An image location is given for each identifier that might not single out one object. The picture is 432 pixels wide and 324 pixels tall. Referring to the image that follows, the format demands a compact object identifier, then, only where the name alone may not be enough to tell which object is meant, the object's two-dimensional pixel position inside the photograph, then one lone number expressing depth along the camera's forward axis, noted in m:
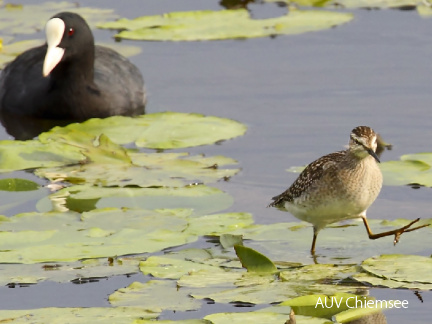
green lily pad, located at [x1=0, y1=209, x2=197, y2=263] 12.22
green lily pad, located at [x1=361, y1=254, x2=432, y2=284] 11.25
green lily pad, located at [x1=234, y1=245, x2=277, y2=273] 11.55
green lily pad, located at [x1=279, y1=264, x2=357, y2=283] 11.46
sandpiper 12.19
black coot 19.75
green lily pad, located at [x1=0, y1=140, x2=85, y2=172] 15.79
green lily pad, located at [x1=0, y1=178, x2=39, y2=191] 14.98
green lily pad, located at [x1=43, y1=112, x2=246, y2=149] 16.92
